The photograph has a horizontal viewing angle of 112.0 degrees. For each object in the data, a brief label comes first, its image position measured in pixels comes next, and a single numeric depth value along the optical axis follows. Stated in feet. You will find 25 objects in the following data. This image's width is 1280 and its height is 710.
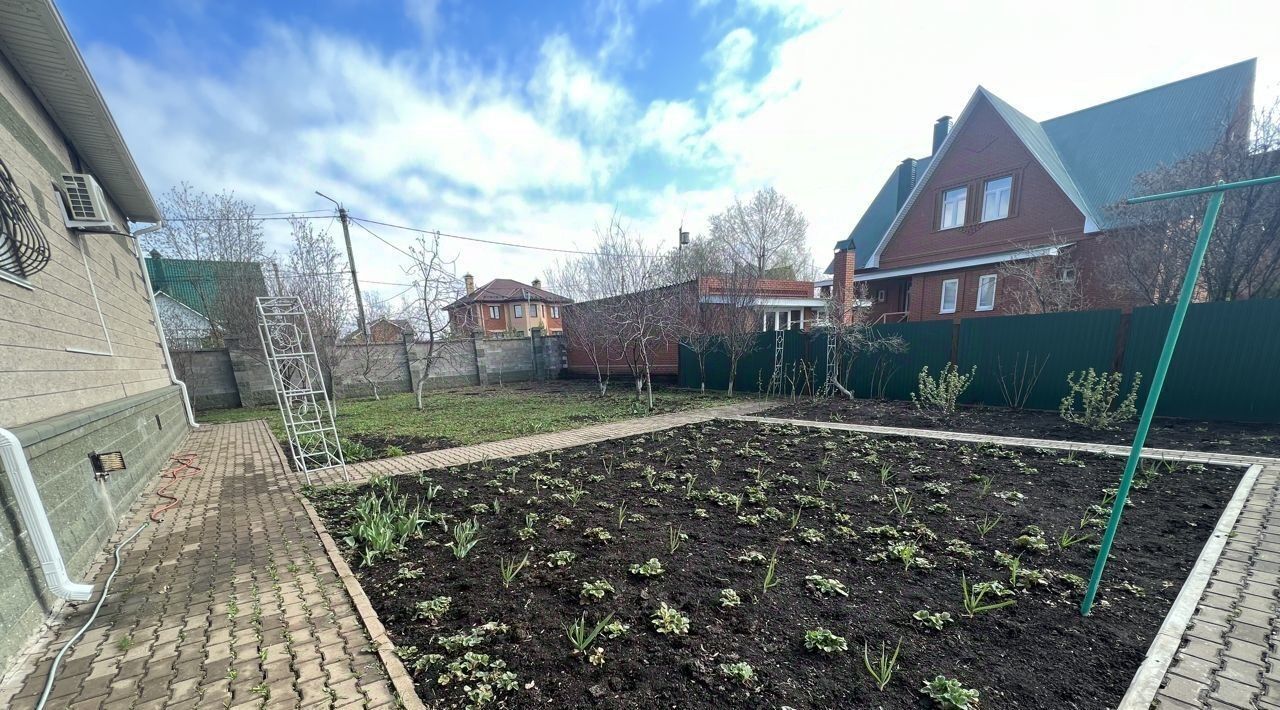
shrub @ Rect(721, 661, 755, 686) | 6.04
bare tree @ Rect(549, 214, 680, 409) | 30.73
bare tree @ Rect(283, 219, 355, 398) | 34.94
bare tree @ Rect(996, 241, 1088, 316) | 34.50
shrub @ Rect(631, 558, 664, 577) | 8.84
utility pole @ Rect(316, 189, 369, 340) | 42.09
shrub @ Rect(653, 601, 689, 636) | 7.08
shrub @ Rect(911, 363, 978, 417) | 23.40
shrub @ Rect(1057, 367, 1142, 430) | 19.01
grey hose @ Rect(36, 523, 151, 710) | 6.06
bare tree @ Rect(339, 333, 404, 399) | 45.38
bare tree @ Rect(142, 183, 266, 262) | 47.50
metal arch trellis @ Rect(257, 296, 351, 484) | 16.16
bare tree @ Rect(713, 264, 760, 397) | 36.35
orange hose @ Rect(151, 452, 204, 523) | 14.05
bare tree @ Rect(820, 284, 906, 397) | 29.94
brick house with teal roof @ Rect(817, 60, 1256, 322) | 38.99
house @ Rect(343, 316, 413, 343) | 43.12
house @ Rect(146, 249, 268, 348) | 39.52
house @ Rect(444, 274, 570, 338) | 114.11
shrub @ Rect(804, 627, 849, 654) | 6.56
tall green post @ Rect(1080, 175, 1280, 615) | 5.68
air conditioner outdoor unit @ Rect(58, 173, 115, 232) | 15.02
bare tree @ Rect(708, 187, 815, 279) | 66.95
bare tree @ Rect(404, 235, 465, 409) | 33.53
